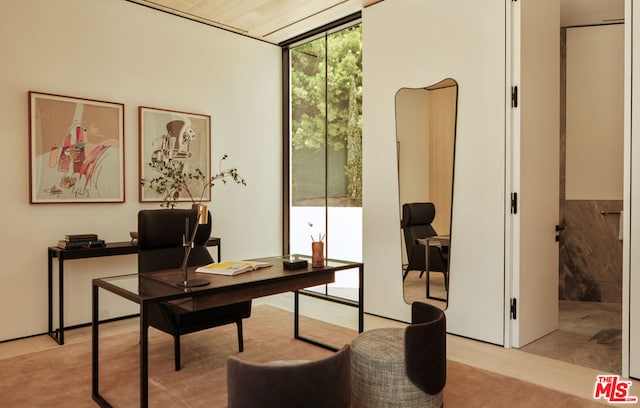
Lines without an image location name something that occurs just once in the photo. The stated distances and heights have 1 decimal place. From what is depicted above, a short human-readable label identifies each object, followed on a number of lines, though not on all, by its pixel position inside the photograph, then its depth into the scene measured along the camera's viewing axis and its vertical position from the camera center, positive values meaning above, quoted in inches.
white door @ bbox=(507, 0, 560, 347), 124.6 +8.6
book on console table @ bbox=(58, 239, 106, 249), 133.2 -13.5
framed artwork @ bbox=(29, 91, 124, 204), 138.0 +16.6
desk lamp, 86.7 -16.6
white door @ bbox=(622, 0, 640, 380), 103.1 -4.5
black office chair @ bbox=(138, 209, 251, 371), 106.7 -16.1
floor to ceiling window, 182.7 +23.3
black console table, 131.3 -17.0
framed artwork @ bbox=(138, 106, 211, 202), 161.9 +20.2
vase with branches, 165.3 +6.7
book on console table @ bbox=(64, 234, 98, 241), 135.1 -11.6
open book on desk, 99.8 -16.2
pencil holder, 112.5 -14.4
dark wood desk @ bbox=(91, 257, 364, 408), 77.7 -17.8
